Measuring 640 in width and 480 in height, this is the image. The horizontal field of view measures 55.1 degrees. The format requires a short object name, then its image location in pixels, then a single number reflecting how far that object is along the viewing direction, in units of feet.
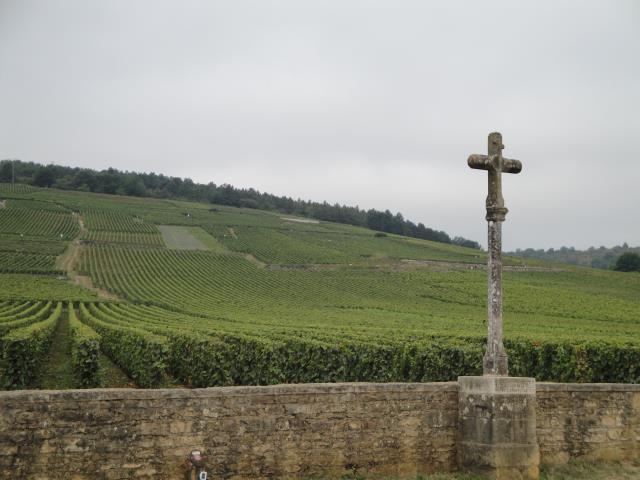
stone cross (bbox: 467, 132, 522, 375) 29.86
